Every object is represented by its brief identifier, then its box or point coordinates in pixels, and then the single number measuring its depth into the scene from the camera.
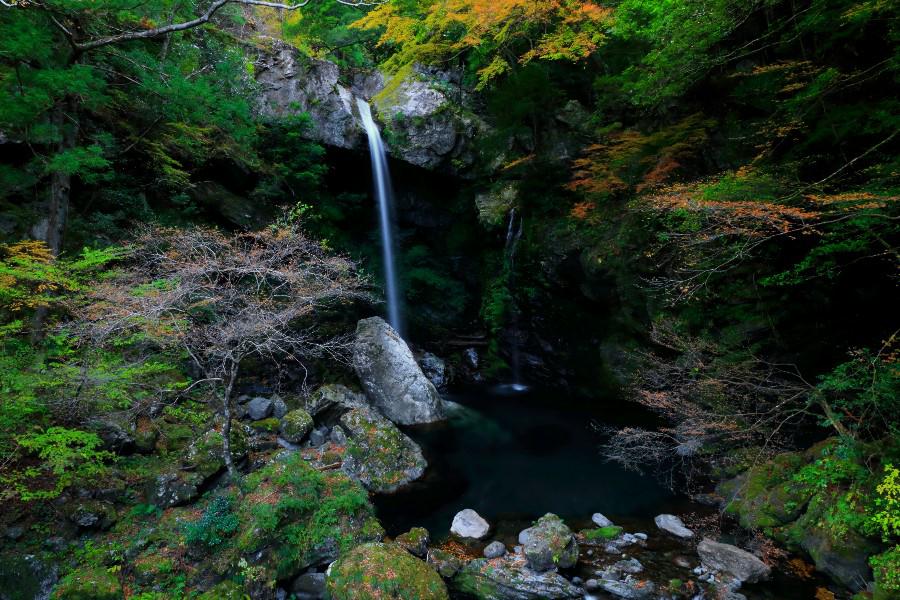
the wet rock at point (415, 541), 5.96
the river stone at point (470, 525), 6.66
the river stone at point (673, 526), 6.46
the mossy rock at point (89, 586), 4.30
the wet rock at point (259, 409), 9.23
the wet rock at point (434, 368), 14.55
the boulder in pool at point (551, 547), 5.68
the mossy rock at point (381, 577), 4.65
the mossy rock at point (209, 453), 6.41
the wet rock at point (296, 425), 8.52
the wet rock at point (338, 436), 8.64
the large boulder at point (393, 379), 10.79
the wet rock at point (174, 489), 5.84
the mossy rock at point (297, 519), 5.27
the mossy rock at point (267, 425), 8.80
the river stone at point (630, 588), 5.25
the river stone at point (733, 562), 5.46
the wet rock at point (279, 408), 9.47
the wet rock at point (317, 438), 8.65
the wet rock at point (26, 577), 4.30
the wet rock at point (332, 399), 9.55
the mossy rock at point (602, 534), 6.39
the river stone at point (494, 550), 6.05
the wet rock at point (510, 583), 5.31
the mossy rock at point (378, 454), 7.93
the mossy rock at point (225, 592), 4.59
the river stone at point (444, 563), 5.62
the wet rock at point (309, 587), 5.13
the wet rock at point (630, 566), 5.70
